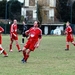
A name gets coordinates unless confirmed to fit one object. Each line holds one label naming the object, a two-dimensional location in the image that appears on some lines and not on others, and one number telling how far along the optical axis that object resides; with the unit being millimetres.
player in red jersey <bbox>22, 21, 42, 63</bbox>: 17875
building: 81500
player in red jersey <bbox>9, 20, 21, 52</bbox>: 25036
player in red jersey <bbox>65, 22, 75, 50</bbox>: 27359
